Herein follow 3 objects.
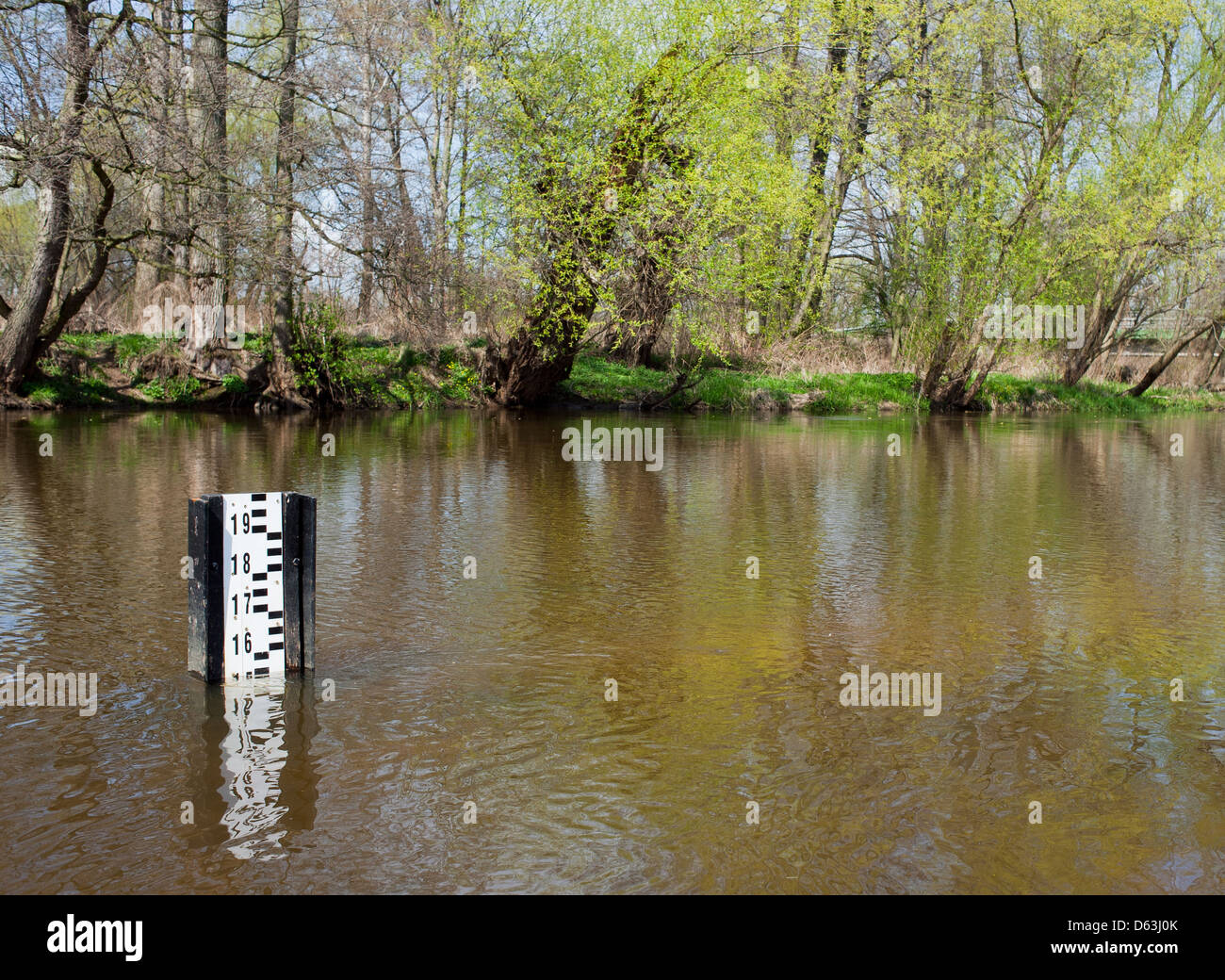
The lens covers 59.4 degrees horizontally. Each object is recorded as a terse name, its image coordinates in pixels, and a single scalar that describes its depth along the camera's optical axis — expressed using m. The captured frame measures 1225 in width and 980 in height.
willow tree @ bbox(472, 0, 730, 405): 22.53
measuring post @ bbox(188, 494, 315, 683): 5.36
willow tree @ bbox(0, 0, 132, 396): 18.61
